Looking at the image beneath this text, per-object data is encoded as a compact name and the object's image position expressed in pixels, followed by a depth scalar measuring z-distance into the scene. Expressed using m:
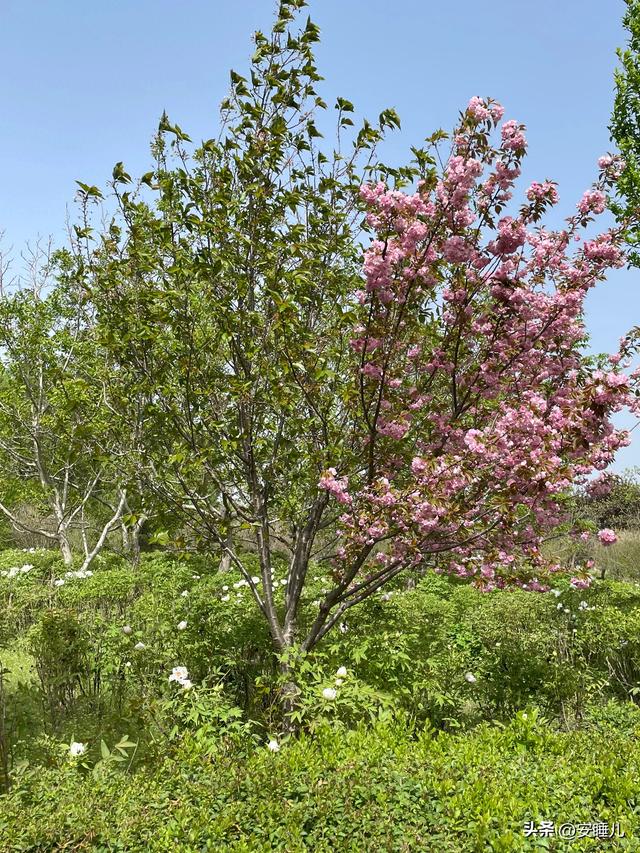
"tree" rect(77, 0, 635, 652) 3.92
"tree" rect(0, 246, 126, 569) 12.27
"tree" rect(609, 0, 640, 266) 12.55
